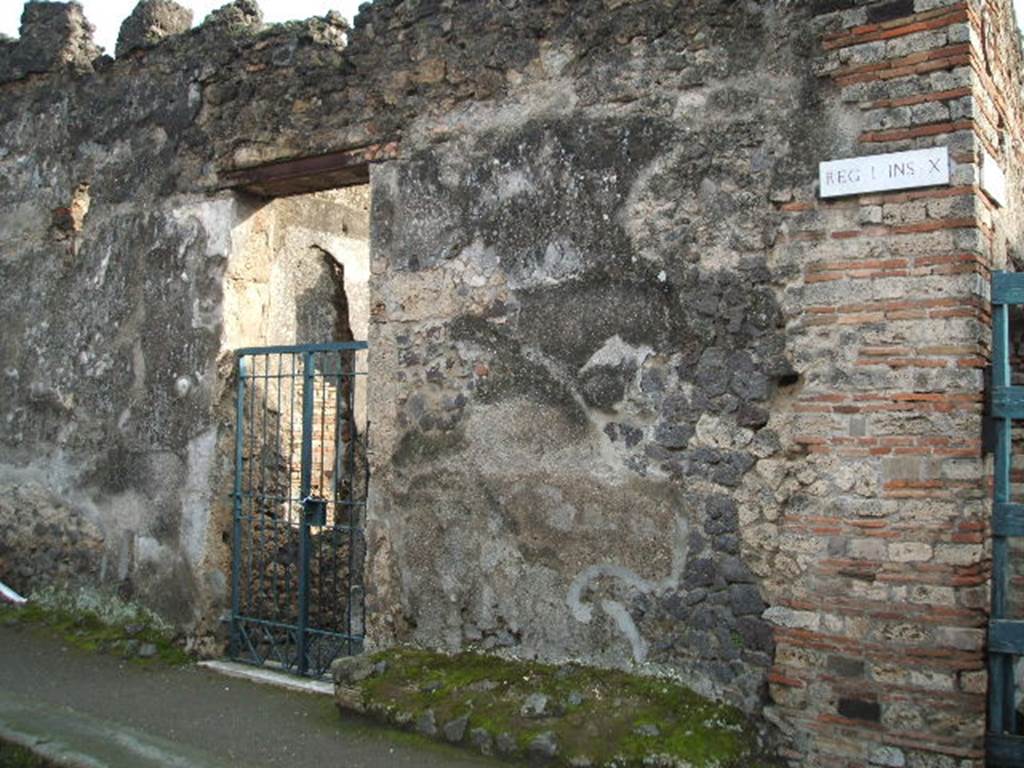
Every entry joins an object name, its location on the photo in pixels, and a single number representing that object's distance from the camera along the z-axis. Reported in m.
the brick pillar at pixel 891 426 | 3.86
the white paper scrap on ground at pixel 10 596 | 6.79
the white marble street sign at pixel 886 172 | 3.97
